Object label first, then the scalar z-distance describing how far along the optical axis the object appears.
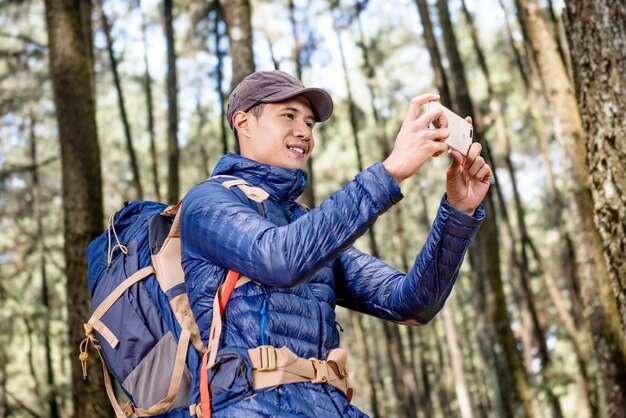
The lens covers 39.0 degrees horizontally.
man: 2.30
